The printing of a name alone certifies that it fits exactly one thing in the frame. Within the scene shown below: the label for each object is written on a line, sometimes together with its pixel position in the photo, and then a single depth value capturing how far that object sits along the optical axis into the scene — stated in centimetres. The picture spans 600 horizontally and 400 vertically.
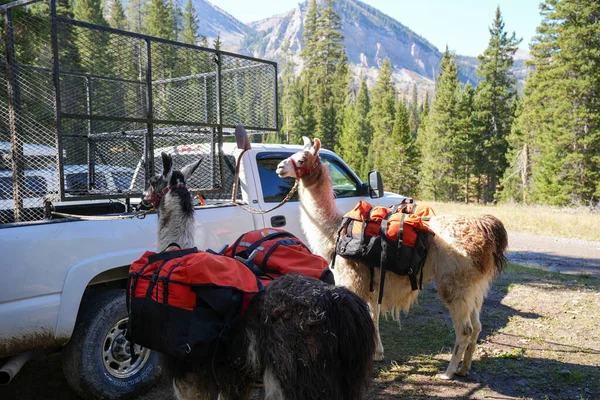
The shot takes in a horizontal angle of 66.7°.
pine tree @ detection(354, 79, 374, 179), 5470
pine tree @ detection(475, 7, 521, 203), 4831
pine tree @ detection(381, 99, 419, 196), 4840
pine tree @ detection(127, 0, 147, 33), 6426
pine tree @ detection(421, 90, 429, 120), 6775
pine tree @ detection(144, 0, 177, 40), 4812
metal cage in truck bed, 431
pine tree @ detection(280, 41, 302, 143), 5650
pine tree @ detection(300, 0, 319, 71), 6184
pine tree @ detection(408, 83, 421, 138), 9569
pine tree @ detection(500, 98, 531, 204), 4197
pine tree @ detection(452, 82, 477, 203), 4681
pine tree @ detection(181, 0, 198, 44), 5574
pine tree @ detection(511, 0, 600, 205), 3209
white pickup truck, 334
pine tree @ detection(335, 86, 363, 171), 5034
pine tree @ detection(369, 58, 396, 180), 5466
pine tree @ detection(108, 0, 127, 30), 5103
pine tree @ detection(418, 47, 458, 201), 4638
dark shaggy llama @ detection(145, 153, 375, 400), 226
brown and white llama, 477
